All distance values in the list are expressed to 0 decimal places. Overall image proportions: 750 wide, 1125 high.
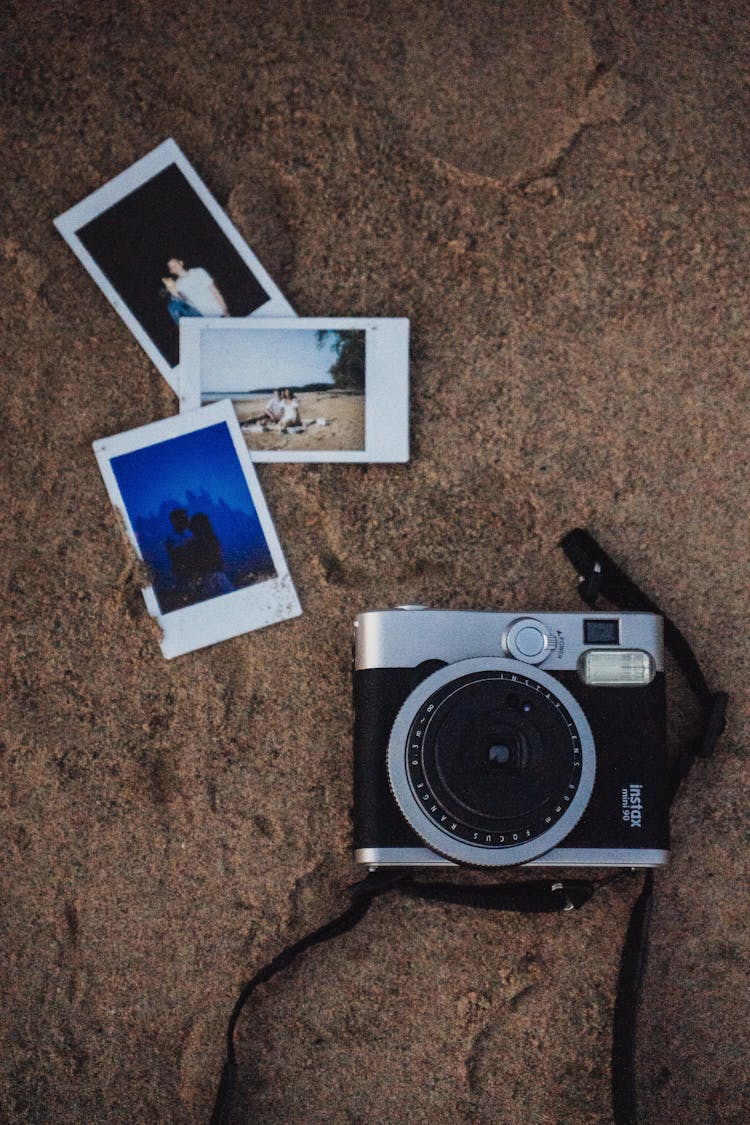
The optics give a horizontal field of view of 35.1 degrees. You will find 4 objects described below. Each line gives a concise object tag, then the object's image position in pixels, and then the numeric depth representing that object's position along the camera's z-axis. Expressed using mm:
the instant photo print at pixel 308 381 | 442
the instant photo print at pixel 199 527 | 439
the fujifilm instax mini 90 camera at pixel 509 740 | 376
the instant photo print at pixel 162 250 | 448
